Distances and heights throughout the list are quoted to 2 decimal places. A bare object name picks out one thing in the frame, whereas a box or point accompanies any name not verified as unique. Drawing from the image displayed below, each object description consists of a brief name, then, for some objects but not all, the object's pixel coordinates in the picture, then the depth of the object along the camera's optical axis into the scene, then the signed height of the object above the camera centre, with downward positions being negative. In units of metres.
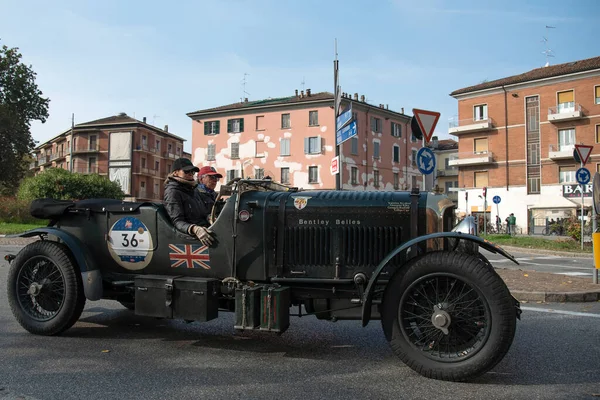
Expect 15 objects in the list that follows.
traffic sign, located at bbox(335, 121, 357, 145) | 11.61 +2.20
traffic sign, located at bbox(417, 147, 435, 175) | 9.27 +1.20
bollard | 8.49 -0.45
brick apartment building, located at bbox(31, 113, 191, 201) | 70.25 +9.92
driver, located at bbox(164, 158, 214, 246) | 4.31 +0.17
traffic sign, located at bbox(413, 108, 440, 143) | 8.89 +1.88
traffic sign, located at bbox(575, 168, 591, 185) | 15.37 +1.55
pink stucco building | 50.53 +8.77
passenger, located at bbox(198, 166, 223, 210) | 6.54 +0.60
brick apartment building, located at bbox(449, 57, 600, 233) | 43.47 +8.29
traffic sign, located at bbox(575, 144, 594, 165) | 12.84 +1.91
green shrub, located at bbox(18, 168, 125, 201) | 45.16 +3.52
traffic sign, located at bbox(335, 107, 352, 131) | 11.66 +2.53
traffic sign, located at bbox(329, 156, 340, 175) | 12.95 +1.53
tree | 44.16 +10.13
